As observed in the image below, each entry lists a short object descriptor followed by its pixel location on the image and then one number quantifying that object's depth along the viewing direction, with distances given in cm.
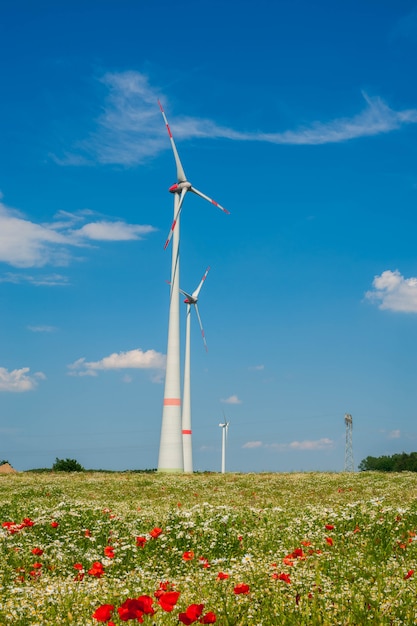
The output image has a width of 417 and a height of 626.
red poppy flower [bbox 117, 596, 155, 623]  559
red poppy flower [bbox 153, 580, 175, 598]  902
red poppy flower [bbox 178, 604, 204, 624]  546
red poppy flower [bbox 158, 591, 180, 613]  563
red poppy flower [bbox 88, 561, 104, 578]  903
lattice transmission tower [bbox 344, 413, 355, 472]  10223
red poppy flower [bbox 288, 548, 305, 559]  979
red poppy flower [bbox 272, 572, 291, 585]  894
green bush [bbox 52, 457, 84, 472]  6431
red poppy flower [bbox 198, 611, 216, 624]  576
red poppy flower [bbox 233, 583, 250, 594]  696
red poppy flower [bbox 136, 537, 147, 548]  1212
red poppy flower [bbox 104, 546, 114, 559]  1082
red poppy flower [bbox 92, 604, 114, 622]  589
